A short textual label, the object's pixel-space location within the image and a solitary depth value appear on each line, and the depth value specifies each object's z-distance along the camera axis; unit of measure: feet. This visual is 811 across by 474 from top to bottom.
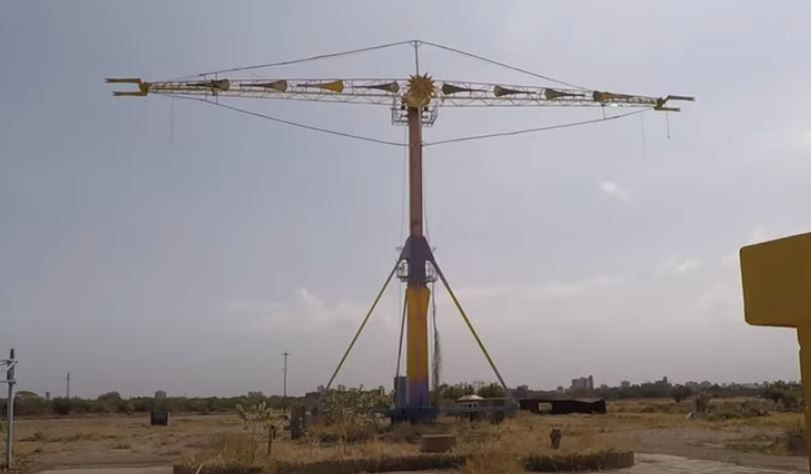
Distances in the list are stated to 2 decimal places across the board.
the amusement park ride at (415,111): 156.46
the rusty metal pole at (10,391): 70.18
